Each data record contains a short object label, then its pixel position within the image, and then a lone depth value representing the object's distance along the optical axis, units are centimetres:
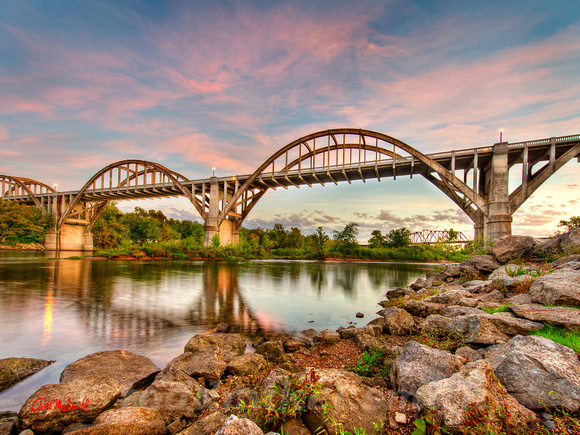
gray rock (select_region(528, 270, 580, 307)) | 460
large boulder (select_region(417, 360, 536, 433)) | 232
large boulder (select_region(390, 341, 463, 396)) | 314
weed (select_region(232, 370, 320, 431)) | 274
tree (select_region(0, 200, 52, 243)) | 5344
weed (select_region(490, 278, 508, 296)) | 695
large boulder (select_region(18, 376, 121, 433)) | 293
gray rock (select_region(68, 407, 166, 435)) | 271
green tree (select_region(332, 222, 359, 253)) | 5428
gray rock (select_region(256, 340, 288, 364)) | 515
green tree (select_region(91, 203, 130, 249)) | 6806
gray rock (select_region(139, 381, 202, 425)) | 320
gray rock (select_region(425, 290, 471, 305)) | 771
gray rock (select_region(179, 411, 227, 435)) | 271
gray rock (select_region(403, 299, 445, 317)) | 741
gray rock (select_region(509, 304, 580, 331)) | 381
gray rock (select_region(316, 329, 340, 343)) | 616
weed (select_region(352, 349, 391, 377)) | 418
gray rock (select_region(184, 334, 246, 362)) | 541
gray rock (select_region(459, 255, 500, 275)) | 1104
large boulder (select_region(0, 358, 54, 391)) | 428
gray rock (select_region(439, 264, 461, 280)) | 1371
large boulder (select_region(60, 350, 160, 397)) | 426
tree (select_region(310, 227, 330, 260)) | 5303
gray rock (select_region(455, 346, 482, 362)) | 380
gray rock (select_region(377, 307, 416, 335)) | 618
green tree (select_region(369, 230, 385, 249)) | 6077
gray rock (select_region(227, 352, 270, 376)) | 450
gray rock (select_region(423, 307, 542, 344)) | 416
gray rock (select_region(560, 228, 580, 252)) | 892
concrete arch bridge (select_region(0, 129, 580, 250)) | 2172
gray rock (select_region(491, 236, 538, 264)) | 1079
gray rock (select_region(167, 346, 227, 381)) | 426
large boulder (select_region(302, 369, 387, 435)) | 255
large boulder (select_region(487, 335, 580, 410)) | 254
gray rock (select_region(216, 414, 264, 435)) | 228
